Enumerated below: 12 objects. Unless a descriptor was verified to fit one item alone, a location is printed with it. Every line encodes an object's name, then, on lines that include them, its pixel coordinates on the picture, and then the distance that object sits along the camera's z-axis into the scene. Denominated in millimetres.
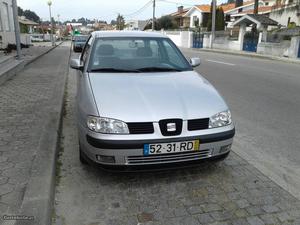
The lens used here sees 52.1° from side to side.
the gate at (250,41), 27241
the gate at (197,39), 37938
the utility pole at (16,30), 12688
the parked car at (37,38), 49675
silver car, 3078
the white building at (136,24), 86312
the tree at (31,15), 119756
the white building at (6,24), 17141
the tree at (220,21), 46156
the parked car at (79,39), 27906
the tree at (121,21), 96475
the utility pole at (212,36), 33691
